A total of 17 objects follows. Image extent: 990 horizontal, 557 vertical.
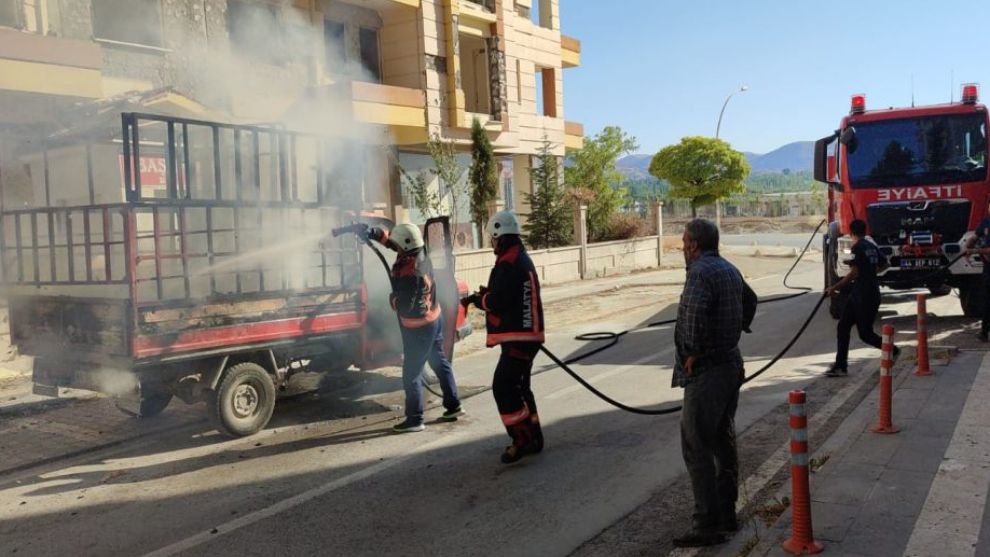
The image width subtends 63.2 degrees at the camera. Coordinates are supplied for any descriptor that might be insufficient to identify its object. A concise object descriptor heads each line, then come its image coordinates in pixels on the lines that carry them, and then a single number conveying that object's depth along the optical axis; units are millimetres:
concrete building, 12242
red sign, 11492
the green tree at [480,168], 23266
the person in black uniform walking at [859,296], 8352
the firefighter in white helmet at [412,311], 6867
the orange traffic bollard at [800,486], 3914
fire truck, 11445
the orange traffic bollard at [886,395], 6020
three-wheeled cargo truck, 6520
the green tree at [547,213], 23609
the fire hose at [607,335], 10421
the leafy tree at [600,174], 27406
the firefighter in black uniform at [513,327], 5941
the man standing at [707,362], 4191
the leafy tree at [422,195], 20875
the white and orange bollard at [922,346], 8031
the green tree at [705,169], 39594
